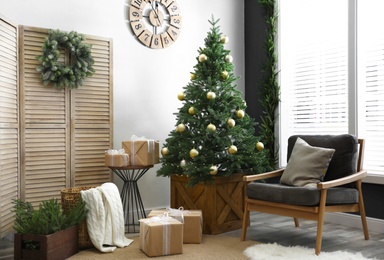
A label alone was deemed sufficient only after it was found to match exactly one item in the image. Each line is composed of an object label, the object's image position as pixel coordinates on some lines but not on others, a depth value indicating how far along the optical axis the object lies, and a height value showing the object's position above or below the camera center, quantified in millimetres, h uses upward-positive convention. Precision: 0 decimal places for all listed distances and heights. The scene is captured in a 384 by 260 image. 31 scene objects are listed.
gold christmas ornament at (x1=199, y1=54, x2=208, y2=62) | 4181 +719
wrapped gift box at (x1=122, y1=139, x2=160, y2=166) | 4164 -176
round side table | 4168 -675
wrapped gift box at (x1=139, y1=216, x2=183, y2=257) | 3230 -780
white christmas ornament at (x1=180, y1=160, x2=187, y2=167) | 4003 -278
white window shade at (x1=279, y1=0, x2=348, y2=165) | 4504 +722
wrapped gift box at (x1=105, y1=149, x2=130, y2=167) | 4082 -249
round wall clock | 4818 +1259
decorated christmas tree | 3969 +25
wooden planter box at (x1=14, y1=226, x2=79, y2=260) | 2977 -792
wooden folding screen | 4008 +63
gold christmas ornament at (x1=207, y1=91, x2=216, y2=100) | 4012 +346
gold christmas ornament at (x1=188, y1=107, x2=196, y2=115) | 4031 +201
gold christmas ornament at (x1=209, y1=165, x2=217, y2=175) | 3874 -330
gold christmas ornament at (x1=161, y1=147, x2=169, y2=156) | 4227 -178
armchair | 3279 -415
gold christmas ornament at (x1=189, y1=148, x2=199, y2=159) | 3916 -182
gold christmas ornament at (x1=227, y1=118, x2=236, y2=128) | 3994 +98
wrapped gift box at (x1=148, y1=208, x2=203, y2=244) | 3643 -787
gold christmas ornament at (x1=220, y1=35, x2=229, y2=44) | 4277 +911
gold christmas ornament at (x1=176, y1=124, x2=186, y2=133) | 4085 +43
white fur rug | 3121 -889
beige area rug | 3238 -919
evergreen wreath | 4031 +671
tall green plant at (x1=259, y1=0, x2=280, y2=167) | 5258 +518
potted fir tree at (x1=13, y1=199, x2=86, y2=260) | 3000 -704
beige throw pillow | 3658 -285
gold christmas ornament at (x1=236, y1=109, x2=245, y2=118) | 4109 +181
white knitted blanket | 3389 -672
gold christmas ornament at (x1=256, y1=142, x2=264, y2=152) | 4148 -125
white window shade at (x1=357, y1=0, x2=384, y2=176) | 4113 +496
